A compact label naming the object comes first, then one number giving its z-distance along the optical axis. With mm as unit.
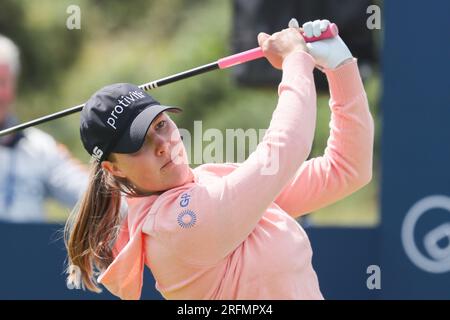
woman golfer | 4012
